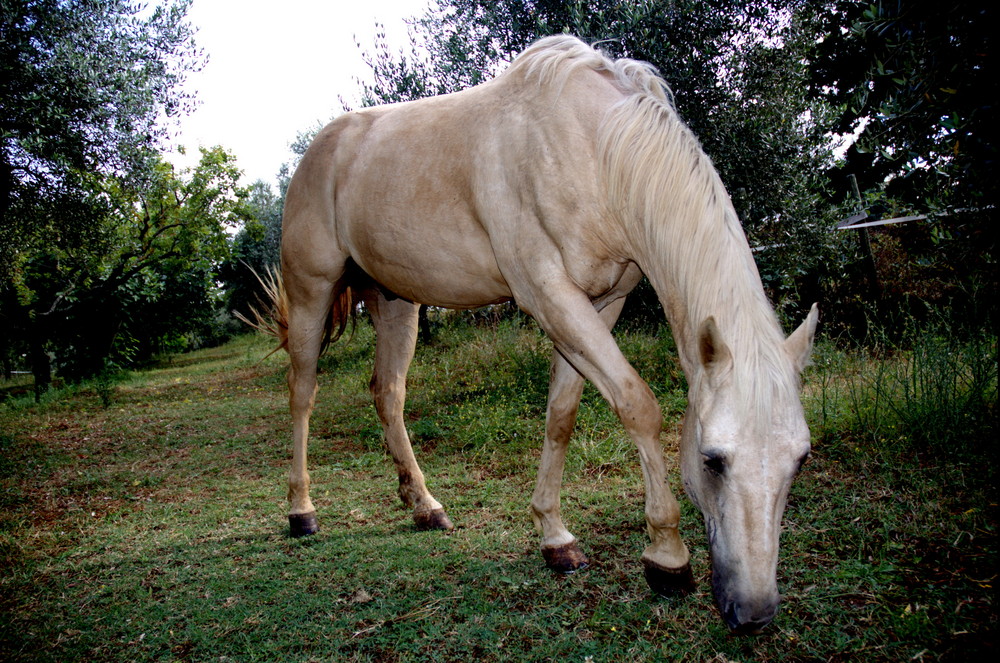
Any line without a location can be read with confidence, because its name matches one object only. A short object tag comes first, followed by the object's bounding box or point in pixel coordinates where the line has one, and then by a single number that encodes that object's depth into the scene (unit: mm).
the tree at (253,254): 26927
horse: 2090
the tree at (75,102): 6844
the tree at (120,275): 14156
